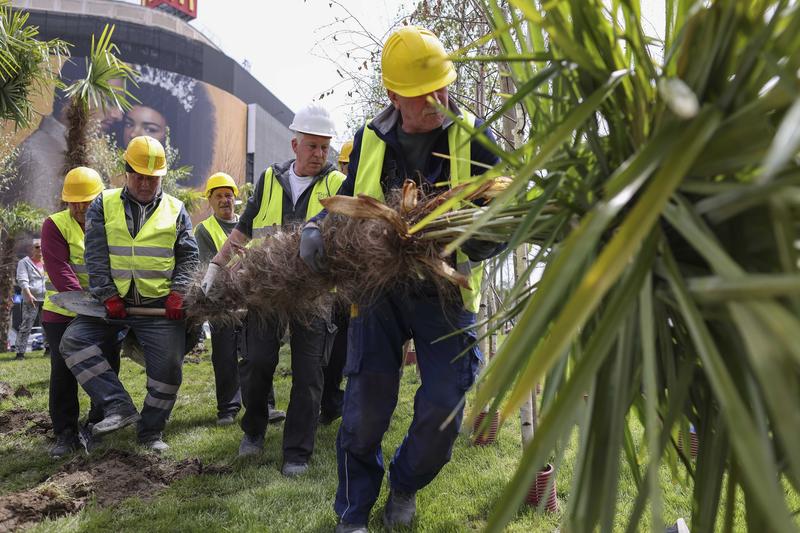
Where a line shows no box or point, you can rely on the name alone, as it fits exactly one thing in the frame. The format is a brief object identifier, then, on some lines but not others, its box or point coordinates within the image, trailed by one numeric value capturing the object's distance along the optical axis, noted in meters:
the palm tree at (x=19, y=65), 5.73
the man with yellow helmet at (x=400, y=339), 2.71
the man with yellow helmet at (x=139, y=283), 4.44
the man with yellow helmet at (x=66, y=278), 4.77
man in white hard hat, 3.96
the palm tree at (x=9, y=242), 12.88
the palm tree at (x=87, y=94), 7.18
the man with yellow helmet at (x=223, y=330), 5.37
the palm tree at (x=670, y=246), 0.76
